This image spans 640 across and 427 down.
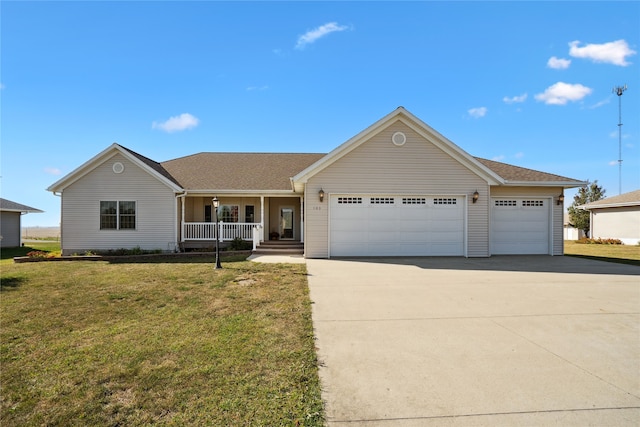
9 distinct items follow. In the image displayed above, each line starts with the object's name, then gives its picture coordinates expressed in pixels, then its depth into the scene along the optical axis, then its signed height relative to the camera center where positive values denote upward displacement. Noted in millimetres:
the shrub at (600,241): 22938 -1739
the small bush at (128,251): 14117 -1492
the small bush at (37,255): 12984 -1533
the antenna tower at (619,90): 28219 +11710
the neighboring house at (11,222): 21438 -186
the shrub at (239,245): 14836 -1258
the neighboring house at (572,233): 31266 -1495
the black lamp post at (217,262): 10129 -1419
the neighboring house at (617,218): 22553 +33
